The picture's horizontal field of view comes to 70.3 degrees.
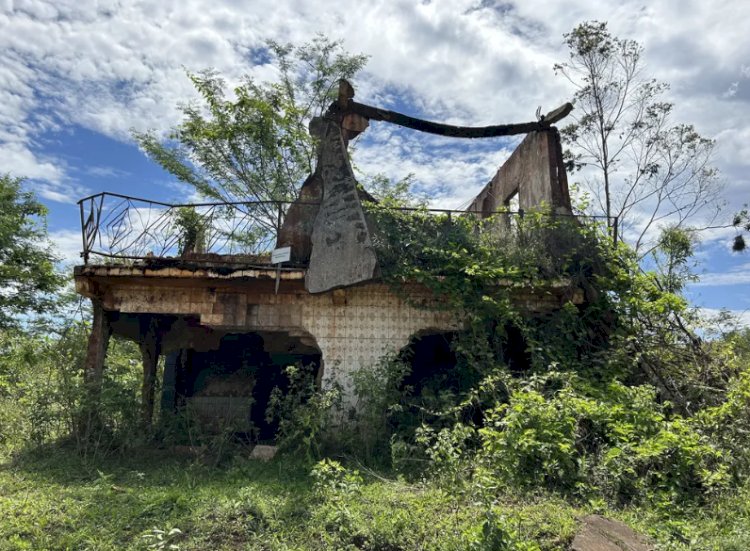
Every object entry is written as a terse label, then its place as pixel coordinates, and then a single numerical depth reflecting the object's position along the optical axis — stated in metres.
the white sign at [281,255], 7.74
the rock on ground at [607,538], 3.88
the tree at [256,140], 12.48
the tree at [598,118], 14.90
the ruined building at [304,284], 7.70
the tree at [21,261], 16.44
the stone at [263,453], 7.09
